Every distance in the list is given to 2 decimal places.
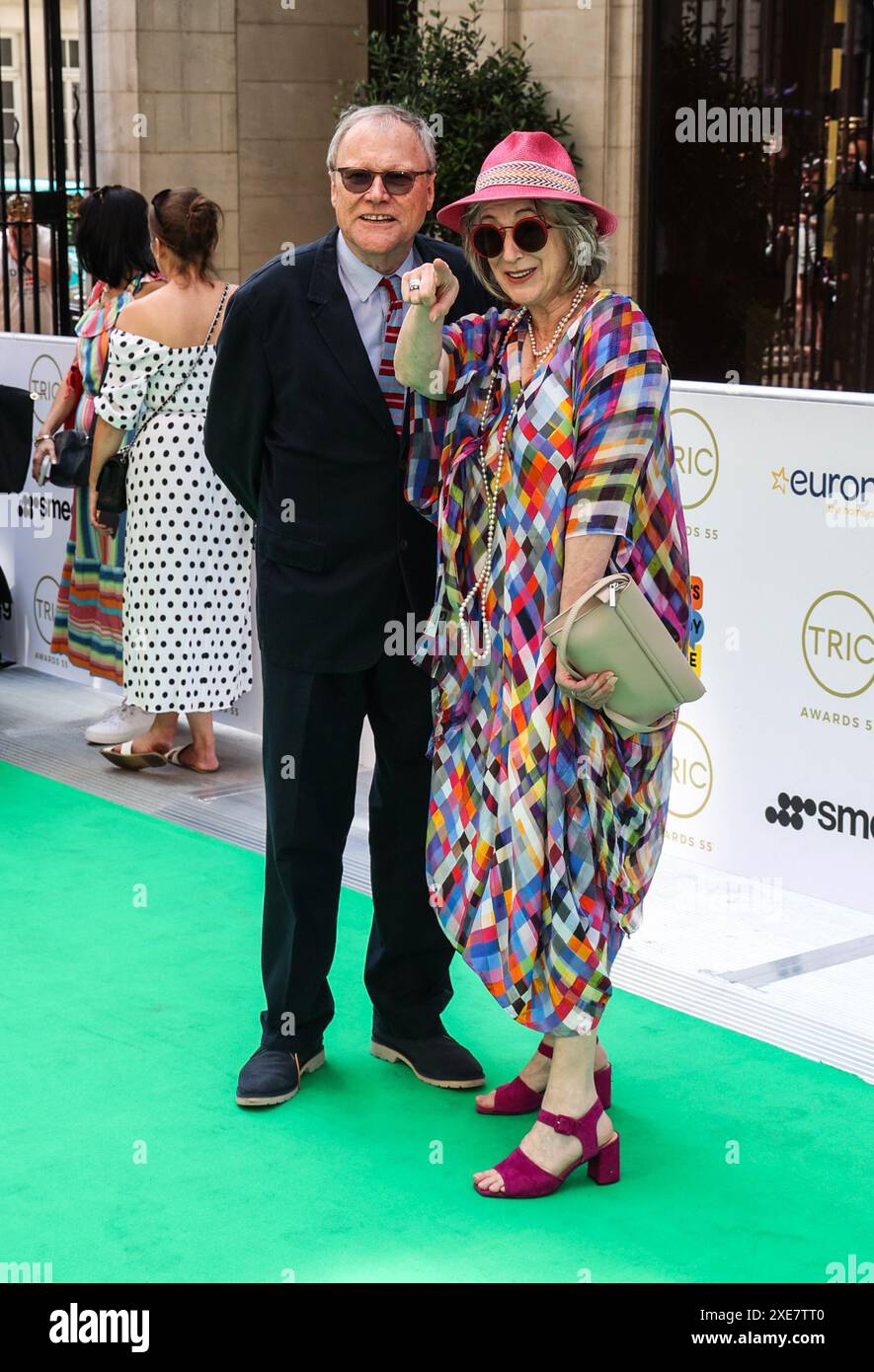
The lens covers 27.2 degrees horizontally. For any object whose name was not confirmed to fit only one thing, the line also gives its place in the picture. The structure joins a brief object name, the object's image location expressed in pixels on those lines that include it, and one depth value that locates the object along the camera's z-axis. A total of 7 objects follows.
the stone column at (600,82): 9.33
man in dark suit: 3.79
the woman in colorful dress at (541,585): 3.38
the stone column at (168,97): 11.28
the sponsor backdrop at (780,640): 4.98
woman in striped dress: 6.80
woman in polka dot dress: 6.27
